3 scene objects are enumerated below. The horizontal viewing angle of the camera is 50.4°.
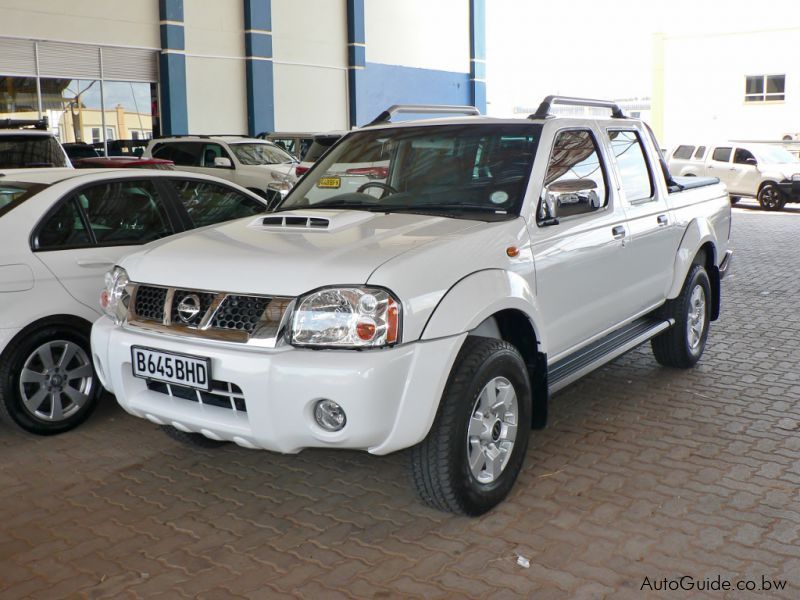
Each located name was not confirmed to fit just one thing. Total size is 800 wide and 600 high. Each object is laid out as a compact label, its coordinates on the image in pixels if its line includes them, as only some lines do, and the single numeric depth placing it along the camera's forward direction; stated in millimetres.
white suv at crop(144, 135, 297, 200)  16516
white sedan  4926
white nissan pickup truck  3469
